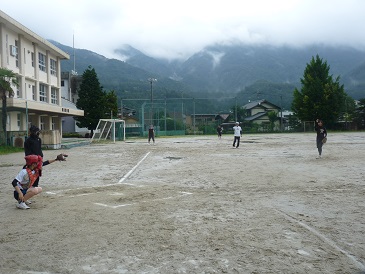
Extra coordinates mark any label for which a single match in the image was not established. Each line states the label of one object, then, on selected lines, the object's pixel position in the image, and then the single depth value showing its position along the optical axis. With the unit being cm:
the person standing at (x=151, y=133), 3372
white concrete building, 2925
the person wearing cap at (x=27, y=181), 718
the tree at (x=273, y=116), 7679
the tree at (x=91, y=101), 5131
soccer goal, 3797
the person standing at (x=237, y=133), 2461
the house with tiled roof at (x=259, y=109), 8144
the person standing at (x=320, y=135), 1670
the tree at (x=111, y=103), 5462
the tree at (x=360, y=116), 6400
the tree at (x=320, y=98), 6225
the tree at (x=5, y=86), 2470
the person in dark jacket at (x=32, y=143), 814
